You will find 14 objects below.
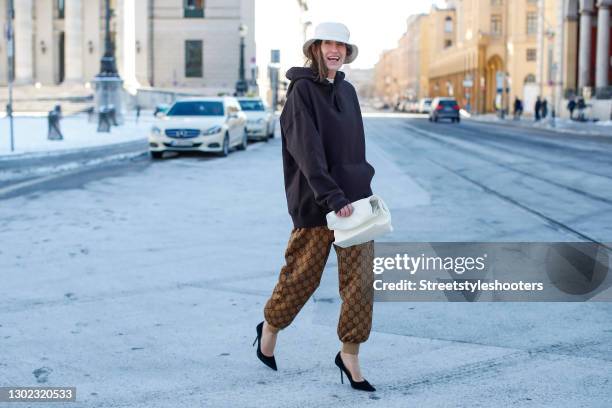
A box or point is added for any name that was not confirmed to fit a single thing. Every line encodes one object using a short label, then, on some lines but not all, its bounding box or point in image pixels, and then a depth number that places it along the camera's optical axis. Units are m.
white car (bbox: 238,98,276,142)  30.39
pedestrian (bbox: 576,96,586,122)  51.50
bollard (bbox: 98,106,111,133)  32.53
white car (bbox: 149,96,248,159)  21.59
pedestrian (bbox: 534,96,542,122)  56.50
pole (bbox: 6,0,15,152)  21.30
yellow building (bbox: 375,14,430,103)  142.50
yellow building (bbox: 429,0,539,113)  83.44
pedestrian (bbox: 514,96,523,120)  64.19
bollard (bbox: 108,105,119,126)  34.78
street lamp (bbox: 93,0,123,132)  37.72
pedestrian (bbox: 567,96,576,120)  53.19
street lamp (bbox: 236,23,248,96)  51.97
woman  4.39
